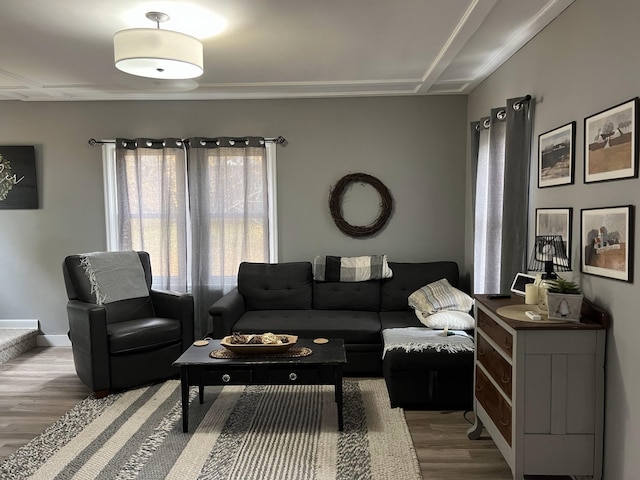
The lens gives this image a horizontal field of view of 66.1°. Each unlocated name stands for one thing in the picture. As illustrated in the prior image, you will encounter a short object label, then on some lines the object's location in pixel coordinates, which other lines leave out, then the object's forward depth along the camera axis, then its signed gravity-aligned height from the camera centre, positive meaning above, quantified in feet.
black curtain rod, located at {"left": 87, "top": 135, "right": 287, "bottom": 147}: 15.49 +2.41
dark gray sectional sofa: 13.60 -2.32
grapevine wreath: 15.46 +0.37
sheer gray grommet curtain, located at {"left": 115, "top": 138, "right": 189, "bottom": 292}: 15.51 +0.46
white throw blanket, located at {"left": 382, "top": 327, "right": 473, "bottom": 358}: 10.77 -2.82
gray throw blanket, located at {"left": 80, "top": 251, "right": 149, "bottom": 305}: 13.20 -1.60
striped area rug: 8.50 -4.35
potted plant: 7.24 -1.32
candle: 8.45 -1.37
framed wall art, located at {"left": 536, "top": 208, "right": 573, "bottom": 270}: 8.45 -0.17
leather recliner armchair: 11.79 -2.90
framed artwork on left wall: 15.70 +1.29
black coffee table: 9.62 -3.05
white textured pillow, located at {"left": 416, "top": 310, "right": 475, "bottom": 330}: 12.07 -2.60
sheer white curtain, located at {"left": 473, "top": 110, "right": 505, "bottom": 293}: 11.71 +0.47
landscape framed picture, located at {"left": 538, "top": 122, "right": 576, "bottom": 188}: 8.46 +1.08
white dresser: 7.18 -2.68
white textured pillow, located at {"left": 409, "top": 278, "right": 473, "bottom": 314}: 12.80 -2.22
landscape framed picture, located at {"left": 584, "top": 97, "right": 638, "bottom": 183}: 6.63 +1.04
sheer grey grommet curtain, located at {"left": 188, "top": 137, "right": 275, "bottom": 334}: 15.39 +0.31
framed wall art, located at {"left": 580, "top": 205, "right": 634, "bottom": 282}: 6.76 -0.40
